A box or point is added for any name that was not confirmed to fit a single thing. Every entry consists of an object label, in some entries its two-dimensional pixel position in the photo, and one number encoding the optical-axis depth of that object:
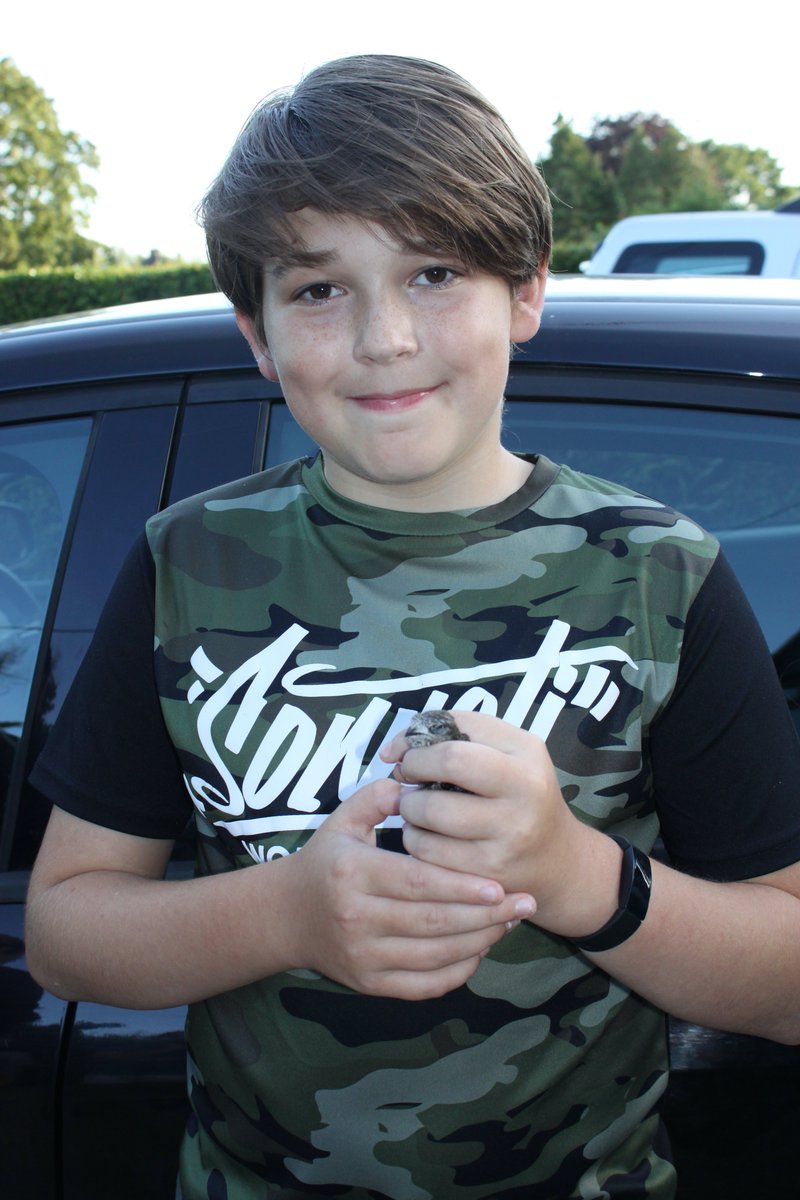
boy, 1.15
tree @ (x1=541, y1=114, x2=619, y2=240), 32.88
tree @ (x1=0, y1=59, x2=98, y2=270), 43.44
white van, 6.76
